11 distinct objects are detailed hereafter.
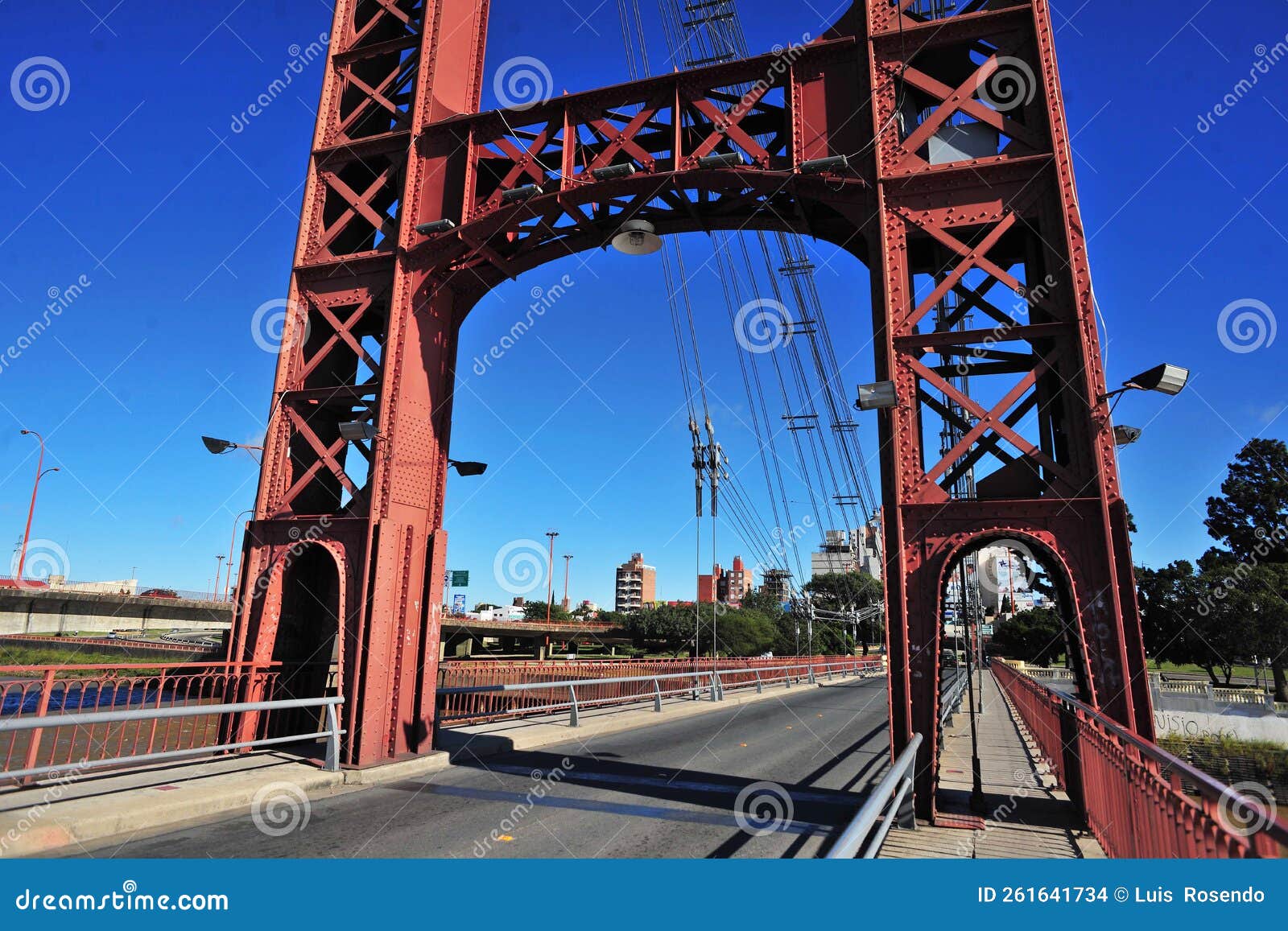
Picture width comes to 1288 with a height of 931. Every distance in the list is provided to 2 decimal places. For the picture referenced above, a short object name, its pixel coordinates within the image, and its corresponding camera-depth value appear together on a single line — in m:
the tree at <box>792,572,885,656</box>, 90.56
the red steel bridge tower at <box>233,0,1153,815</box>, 7.53
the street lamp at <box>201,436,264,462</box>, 10.75
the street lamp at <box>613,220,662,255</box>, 9.88
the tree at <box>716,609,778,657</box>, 65.25
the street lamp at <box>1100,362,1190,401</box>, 6.63
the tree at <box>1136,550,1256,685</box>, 42.16
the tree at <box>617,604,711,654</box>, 67.00
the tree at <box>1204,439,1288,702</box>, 53.62
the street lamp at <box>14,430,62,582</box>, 47.28
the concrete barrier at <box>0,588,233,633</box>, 49.78
